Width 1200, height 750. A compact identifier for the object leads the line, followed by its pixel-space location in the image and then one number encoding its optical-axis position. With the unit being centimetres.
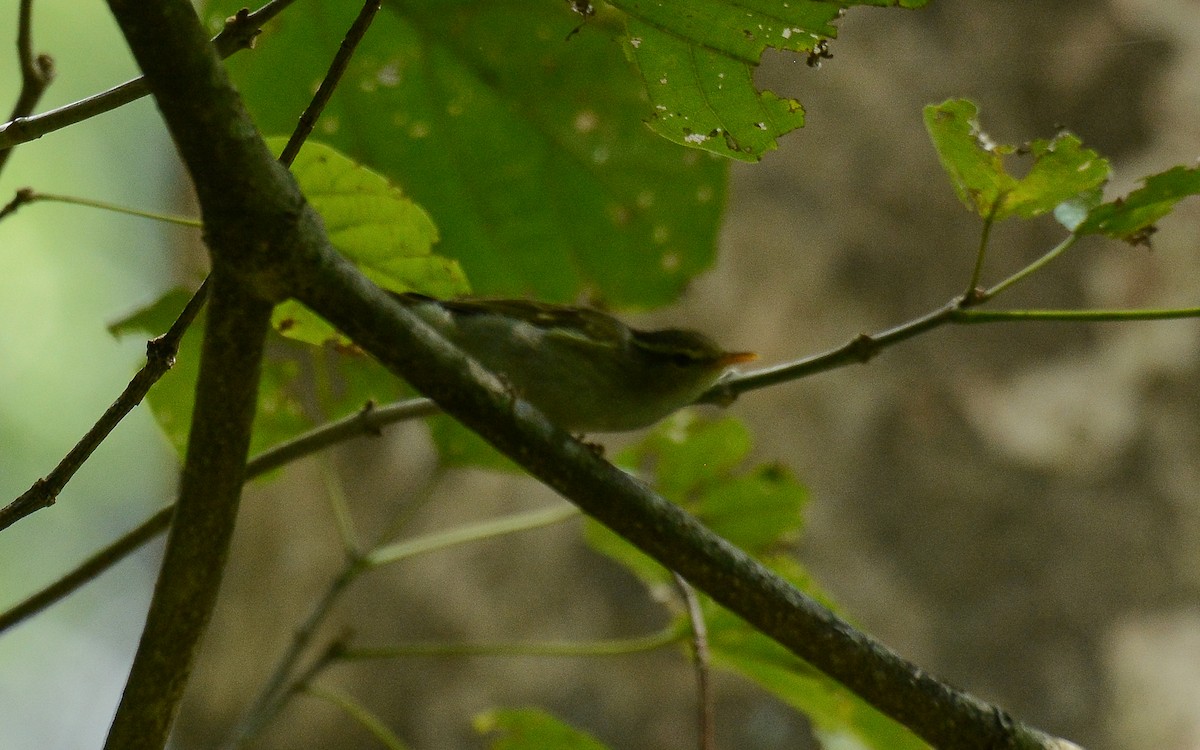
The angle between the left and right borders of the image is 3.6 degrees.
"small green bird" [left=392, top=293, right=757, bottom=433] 449
